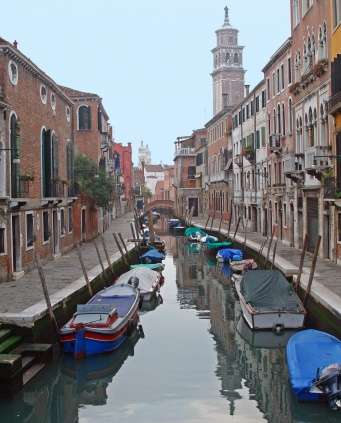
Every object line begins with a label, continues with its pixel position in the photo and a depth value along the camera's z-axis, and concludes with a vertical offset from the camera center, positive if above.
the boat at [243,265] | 24.55 -2.72
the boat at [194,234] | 41.50 -2.40
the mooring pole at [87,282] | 17.22 -2.29
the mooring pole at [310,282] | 15.19 -2.14
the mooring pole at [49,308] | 12.95 -2.27
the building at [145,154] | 160.50 +12.18
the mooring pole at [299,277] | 16.80 -2.21
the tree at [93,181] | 34.62 +1.13
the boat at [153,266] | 26.27 -2.94
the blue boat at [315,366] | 9.38 -2.77
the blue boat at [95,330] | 12.95 -2.78
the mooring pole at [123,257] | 25.78 -2.41
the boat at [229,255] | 27.97 -2.63
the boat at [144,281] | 20.25 -2.78
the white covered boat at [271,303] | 14.73 -2.62
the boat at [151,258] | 29.91 -2.81
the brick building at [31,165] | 17.61 +1.31
